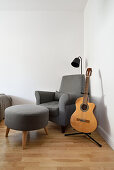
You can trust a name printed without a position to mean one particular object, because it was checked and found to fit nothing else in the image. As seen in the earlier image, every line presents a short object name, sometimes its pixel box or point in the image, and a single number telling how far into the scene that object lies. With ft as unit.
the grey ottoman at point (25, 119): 5.38
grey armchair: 6.88
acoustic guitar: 5.88
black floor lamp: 8.60
